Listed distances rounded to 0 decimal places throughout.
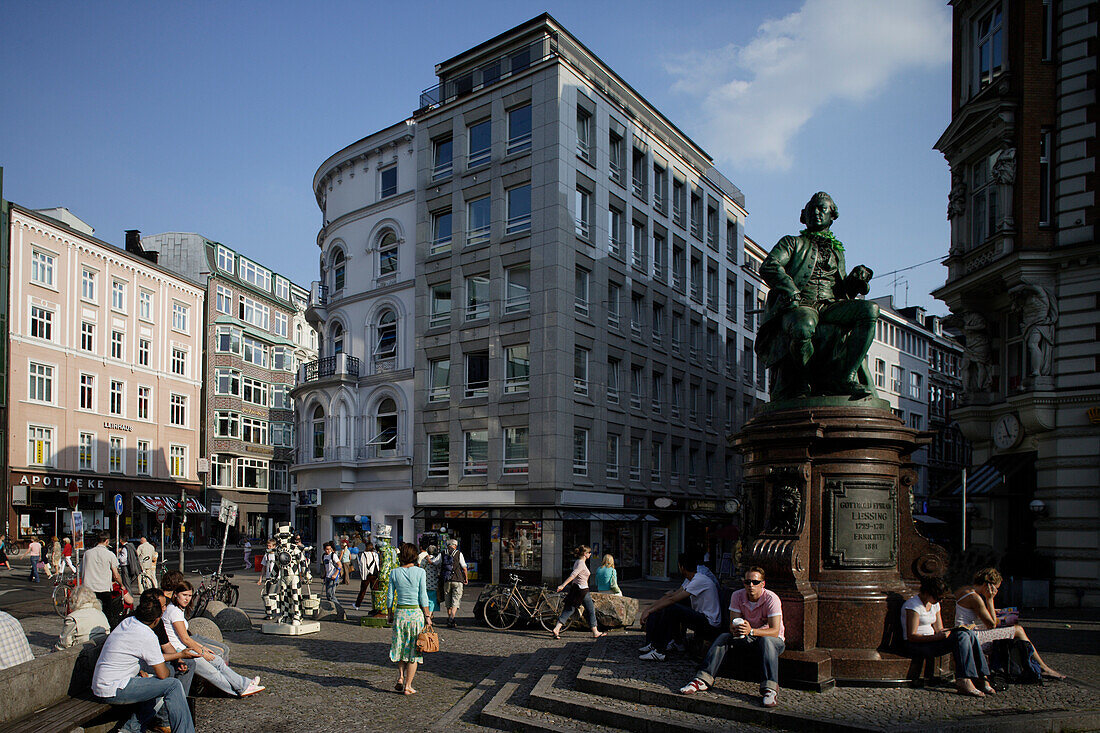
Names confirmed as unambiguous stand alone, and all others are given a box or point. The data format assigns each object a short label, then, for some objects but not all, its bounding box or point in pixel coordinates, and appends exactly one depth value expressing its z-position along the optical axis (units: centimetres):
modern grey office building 3294
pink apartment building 4350
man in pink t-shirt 859
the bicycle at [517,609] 1728
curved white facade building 3709
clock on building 2360
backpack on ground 969
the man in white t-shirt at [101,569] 1606
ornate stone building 2202
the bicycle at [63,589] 1995
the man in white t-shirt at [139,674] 768
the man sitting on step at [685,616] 1071
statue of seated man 1067
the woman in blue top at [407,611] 1059
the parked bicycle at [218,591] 1836
